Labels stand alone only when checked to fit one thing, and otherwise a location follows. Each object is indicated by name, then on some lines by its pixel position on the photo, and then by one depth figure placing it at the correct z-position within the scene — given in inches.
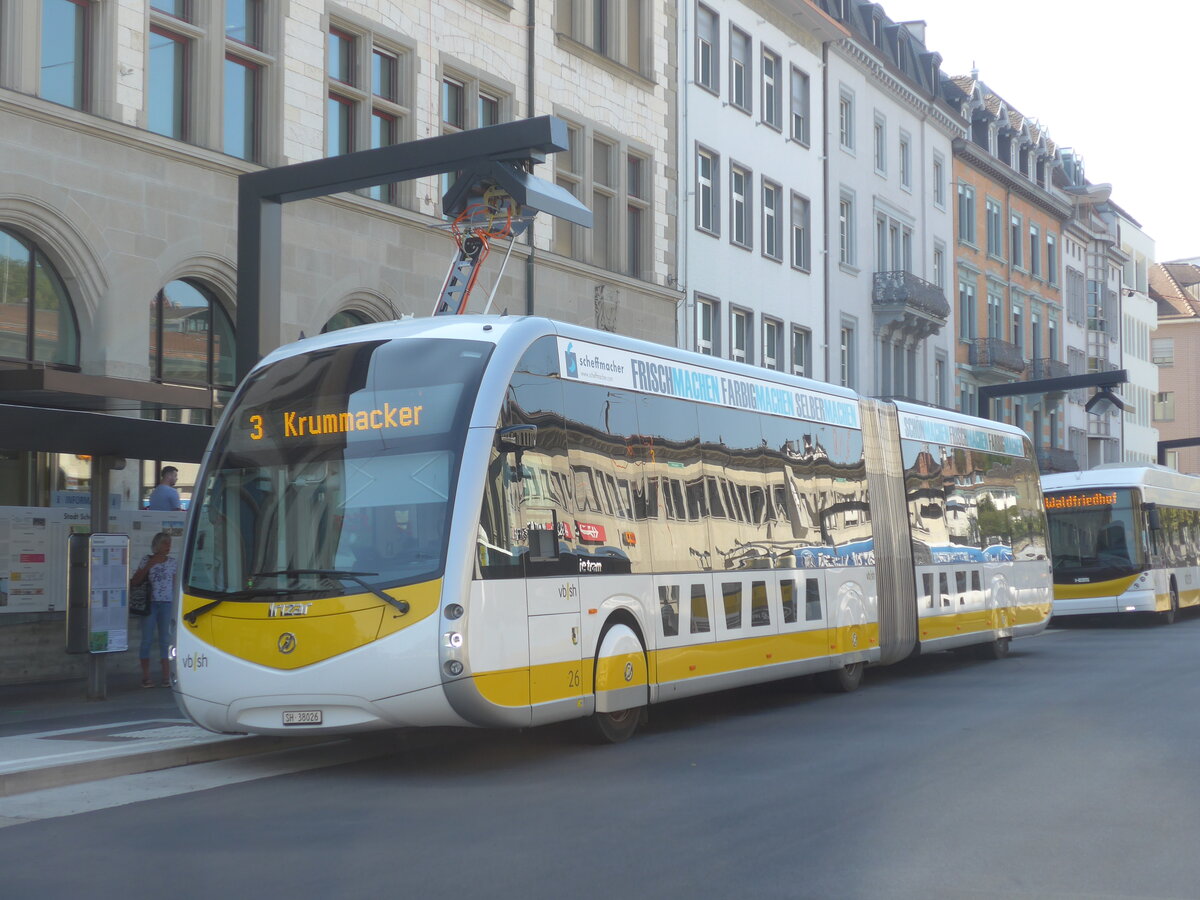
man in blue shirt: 709.9
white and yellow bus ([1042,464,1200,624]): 1237.7
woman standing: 663.1
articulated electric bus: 424.2
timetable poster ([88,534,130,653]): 597.9
